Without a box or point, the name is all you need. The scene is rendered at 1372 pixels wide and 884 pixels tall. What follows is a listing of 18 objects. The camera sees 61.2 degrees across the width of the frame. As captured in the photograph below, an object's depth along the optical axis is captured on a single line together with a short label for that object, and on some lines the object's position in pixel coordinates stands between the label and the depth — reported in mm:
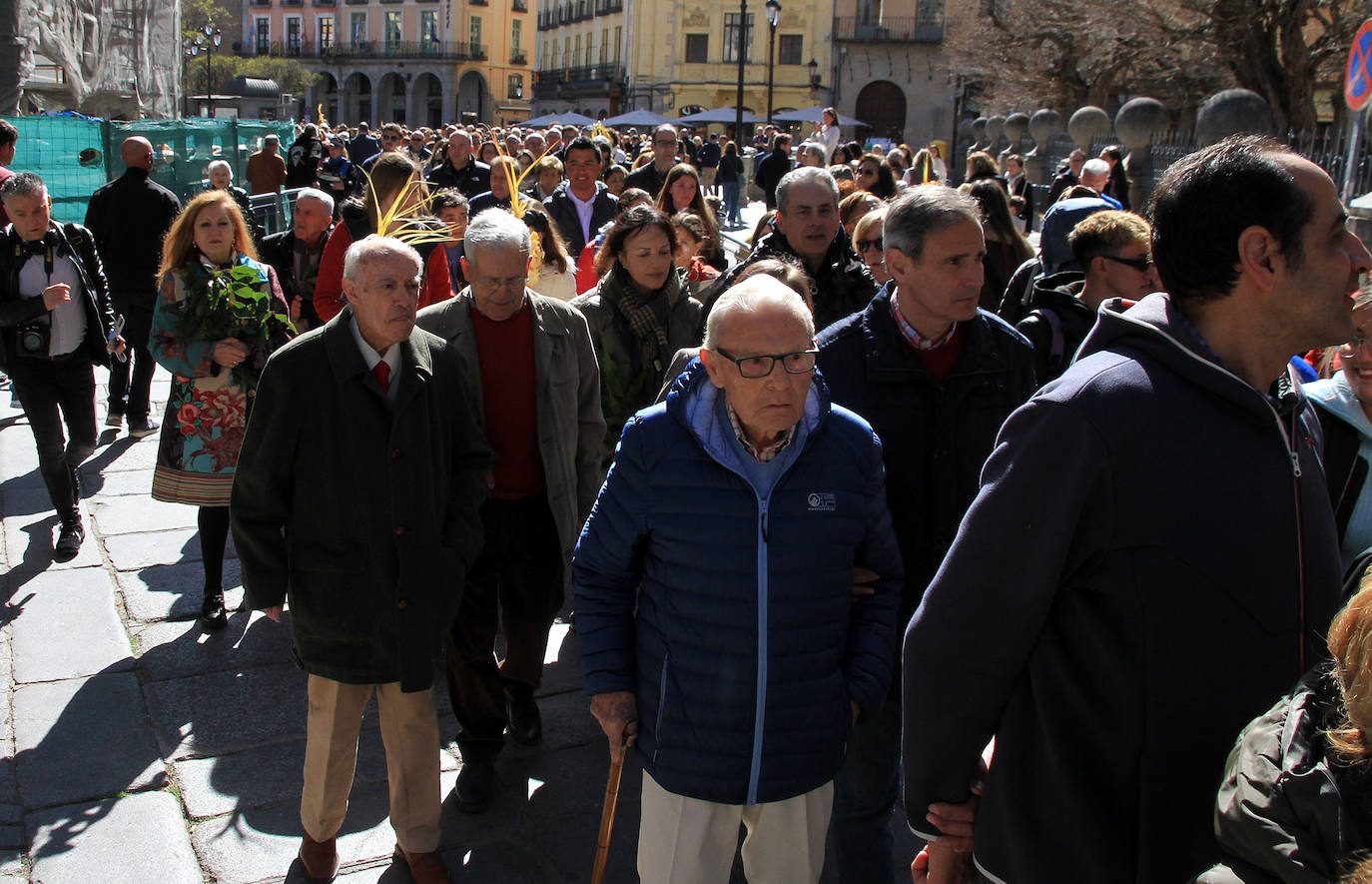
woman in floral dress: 4859
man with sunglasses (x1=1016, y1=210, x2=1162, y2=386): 4066
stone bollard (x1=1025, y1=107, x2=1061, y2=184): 19797
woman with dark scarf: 4773
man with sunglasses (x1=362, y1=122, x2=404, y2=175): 15148
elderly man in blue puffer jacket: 2570
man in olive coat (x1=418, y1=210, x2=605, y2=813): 3941
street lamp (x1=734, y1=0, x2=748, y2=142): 27655
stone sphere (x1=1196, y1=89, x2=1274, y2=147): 11508
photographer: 5730
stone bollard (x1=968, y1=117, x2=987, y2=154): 27464
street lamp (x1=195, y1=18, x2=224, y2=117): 41388
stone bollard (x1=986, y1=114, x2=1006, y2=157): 25875
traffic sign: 6852
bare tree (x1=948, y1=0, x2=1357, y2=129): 18844
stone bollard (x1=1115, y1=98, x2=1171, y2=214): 14875
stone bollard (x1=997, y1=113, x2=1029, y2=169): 23391
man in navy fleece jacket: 1754
